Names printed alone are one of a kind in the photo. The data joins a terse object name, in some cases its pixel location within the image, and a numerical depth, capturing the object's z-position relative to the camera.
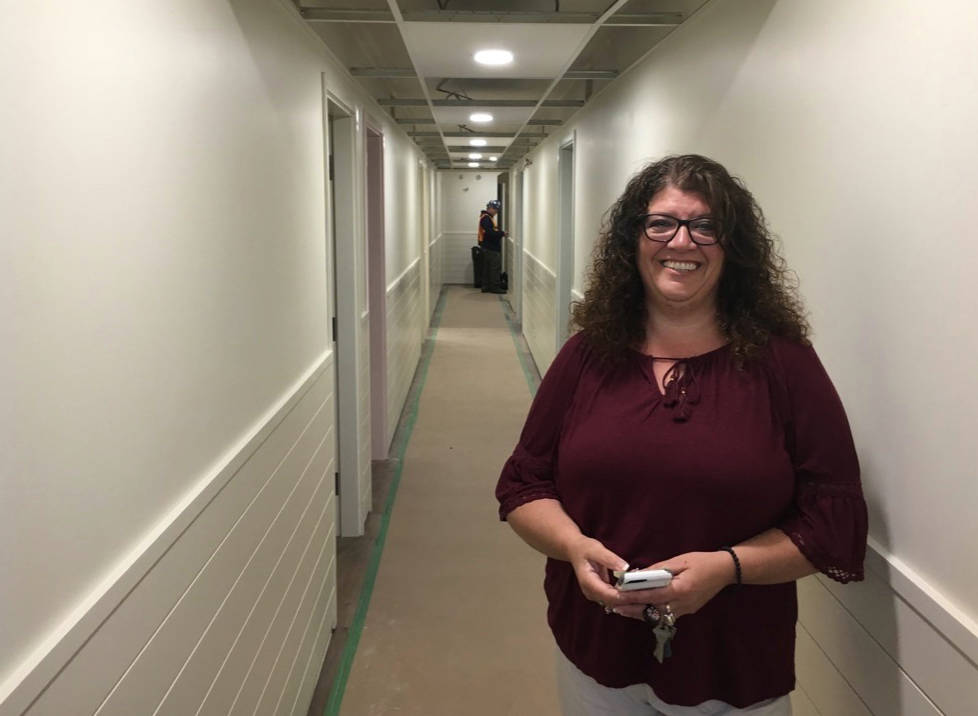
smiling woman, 1.30
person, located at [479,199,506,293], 13.59
